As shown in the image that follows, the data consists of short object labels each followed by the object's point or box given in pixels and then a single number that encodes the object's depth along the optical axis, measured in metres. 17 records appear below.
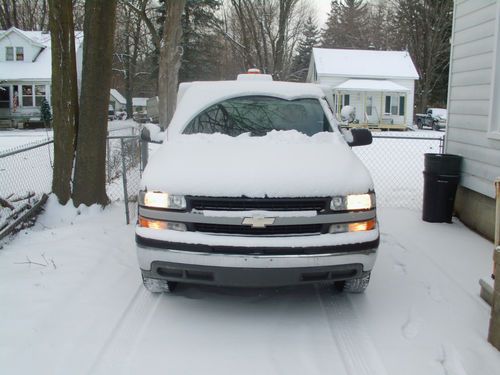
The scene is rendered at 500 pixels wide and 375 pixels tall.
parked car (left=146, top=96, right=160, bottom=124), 46.88
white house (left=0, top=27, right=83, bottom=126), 36.22
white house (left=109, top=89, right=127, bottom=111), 60.04
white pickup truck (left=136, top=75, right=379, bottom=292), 3.90
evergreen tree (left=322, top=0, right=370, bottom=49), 62.84
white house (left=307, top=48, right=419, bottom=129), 36.78
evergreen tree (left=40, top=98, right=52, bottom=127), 32.52
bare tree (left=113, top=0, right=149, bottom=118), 43.33
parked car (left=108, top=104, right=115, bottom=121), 47.29
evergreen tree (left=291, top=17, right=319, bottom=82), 63.22
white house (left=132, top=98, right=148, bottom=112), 68.83
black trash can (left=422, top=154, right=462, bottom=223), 7.56
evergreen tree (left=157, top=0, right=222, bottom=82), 40.00
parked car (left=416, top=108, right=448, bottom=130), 37.19
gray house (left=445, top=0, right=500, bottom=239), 6.71
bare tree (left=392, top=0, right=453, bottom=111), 48.00
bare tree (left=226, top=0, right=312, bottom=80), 31.30
